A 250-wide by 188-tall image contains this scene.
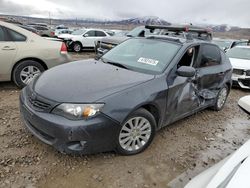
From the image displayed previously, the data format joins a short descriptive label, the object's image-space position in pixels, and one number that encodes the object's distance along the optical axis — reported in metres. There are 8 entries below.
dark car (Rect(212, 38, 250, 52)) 10.43
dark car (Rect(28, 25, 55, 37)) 15.13
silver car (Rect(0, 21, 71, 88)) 4.01
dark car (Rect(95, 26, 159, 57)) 7.57
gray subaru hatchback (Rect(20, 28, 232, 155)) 2.12
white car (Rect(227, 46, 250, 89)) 5.78
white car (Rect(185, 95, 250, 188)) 1.07
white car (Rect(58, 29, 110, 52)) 11.84
